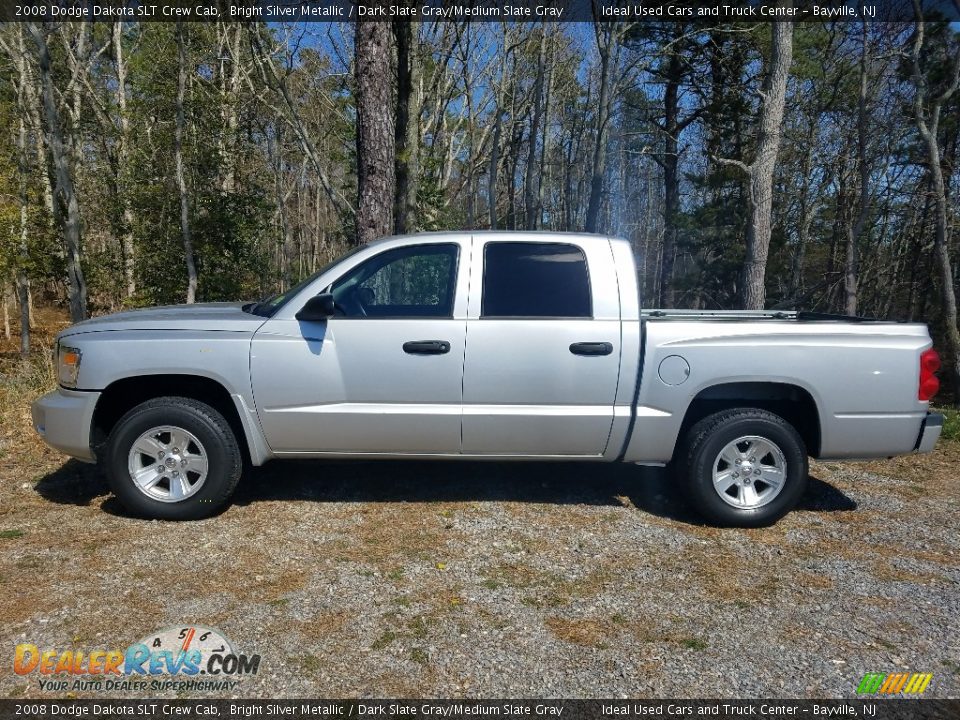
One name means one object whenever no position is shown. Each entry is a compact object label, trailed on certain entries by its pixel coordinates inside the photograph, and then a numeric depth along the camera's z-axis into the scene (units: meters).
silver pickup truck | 4.17
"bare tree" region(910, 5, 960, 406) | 13.89
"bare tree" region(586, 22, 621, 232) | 18.20
